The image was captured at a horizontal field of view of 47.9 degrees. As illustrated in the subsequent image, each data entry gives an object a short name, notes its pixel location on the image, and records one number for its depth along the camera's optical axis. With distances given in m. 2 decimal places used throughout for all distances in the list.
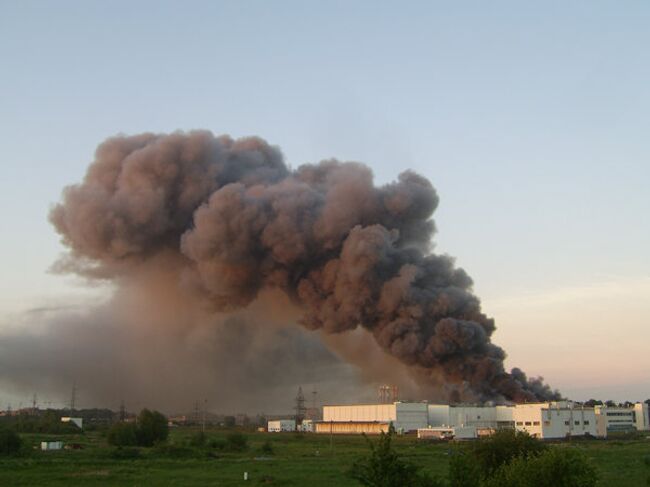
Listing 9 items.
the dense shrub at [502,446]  31.47
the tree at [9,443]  50.53
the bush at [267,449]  56.36
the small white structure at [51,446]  56.06
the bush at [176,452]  50.69
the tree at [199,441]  62.25
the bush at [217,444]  60.78
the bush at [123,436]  65.19
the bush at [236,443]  60.28
